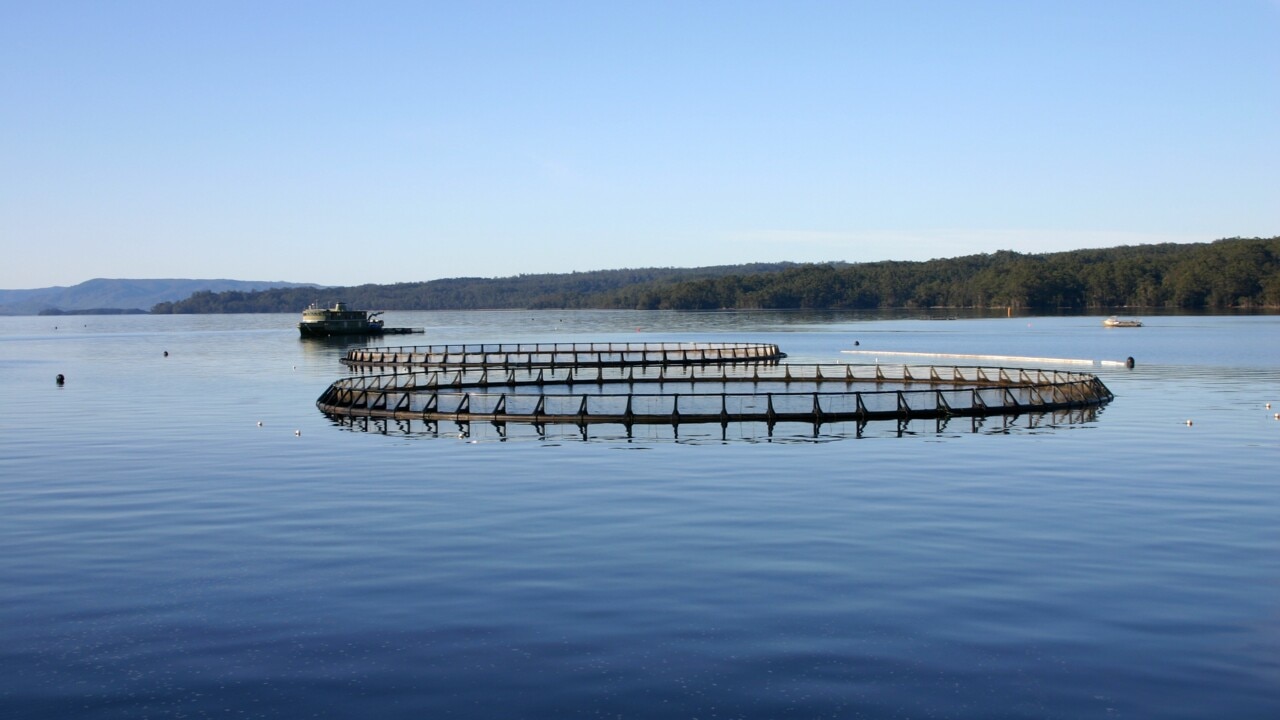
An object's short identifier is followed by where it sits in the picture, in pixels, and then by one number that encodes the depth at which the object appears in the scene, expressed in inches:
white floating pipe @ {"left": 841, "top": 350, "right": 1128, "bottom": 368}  3951.8
